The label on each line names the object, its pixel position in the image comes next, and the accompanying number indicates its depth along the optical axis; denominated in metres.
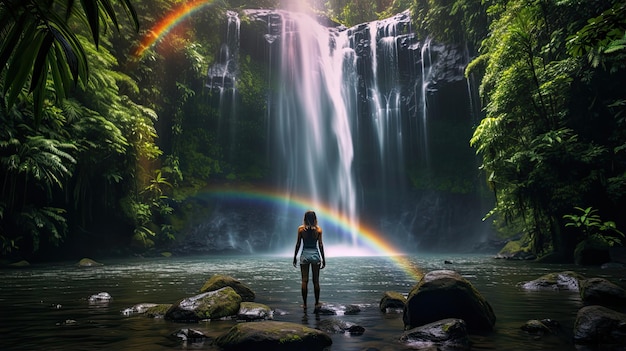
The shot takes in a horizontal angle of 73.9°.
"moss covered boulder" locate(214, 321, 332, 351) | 4.98
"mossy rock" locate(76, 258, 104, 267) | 19.10
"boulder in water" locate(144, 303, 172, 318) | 7.21
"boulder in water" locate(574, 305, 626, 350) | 5.15
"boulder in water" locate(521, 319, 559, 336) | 5.75
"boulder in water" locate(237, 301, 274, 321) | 7.13
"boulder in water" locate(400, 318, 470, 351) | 5.27
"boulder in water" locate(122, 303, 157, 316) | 7.45
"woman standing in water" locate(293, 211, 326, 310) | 8.02
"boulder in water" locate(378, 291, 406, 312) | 7.96
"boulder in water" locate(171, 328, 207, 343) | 5.54
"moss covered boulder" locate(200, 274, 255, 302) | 8.97
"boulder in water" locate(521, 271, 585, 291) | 10.25
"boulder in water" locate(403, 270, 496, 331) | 6.26
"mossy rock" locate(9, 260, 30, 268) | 18.72
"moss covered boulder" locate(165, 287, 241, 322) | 6.90
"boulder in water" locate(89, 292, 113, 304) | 8.75
